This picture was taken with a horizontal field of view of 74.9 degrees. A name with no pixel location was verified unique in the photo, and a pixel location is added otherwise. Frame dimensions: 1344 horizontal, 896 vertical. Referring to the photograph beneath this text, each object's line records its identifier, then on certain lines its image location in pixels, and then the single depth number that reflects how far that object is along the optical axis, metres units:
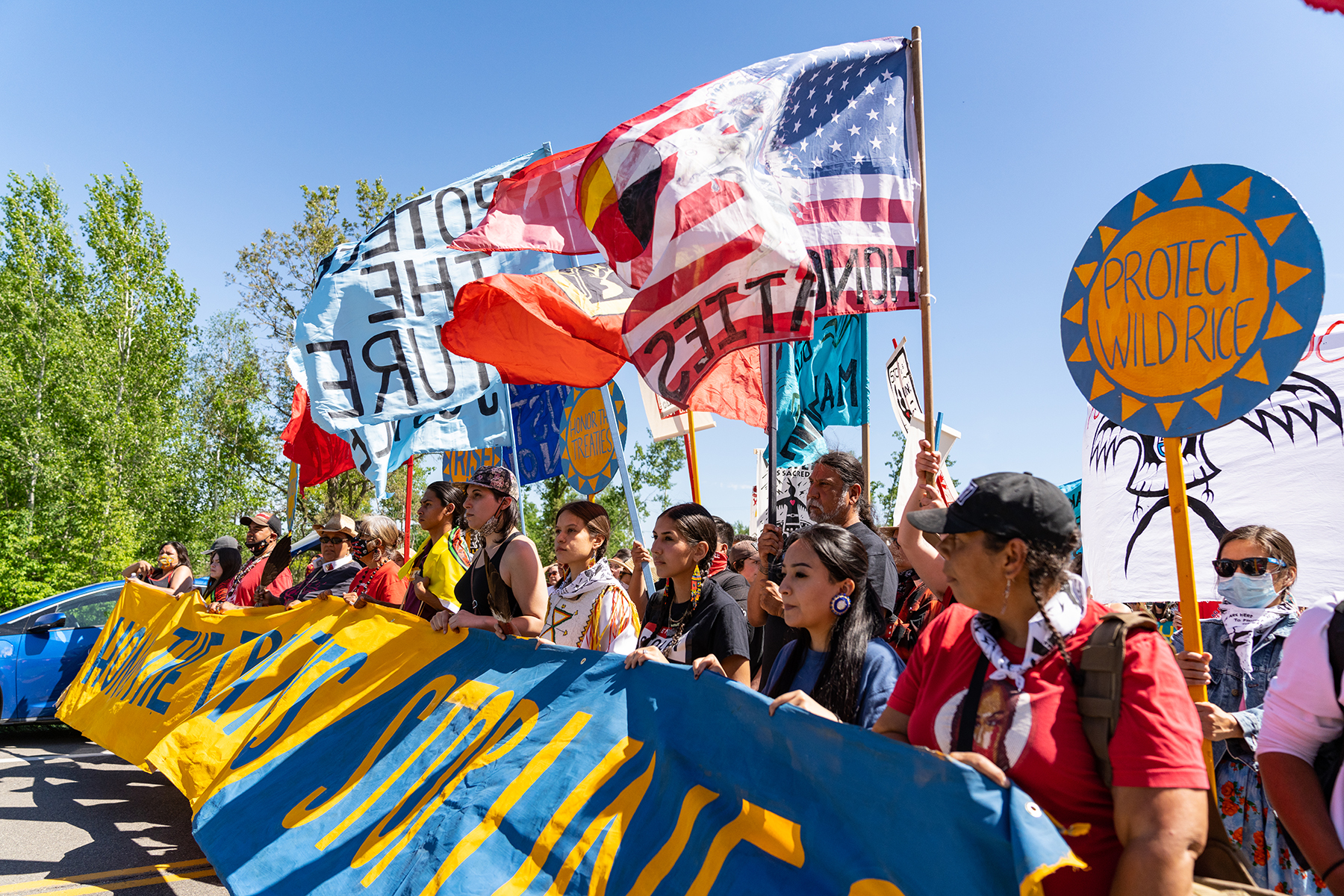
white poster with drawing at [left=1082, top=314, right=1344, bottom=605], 4.28
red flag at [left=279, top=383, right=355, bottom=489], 9.77
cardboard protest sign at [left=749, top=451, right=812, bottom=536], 6.28
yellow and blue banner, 1.93
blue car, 8.08
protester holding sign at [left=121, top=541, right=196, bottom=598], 8.14
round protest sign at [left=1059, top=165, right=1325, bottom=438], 2.42
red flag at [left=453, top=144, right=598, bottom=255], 6.35
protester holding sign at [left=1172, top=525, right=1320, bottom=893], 3.14
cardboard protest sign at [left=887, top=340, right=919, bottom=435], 6.52
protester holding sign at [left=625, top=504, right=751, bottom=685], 3.48
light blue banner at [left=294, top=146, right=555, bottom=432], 7.41
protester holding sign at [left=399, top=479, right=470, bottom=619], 5.36
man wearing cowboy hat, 6.39
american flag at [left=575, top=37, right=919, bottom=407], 4.33
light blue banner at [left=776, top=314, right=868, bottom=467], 7.61
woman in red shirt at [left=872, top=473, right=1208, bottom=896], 1.52
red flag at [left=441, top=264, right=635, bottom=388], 6.40
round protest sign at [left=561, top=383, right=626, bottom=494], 8.88
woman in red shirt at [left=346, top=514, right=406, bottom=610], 5.92
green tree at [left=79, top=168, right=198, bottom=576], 21.47
